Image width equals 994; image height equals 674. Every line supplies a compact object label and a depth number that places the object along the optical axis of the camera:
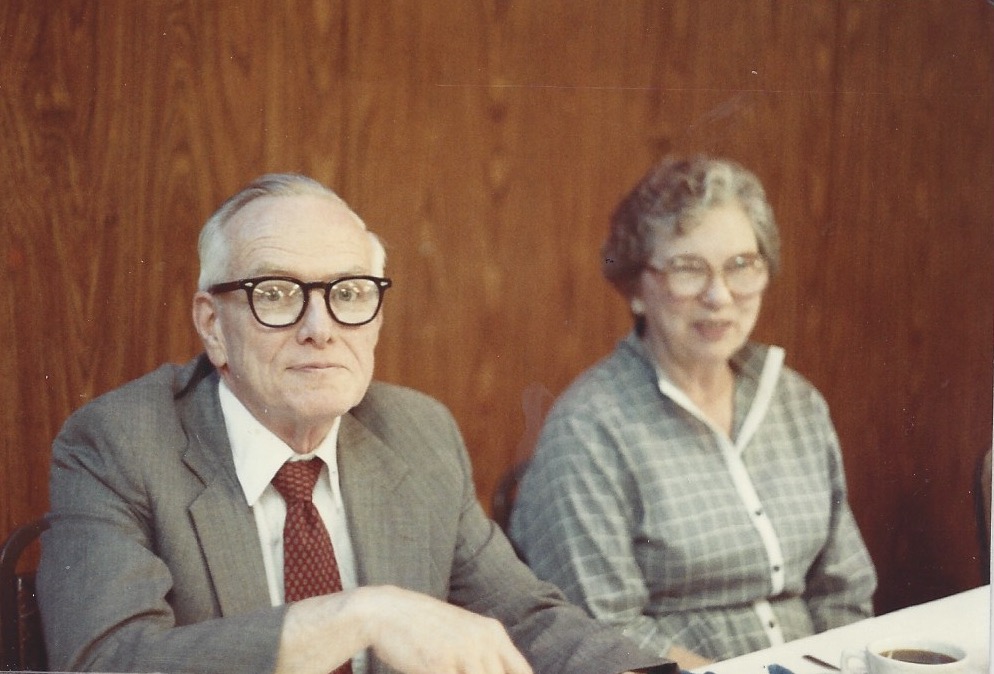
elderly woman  1.69
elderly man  1.52
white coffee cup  1.50
